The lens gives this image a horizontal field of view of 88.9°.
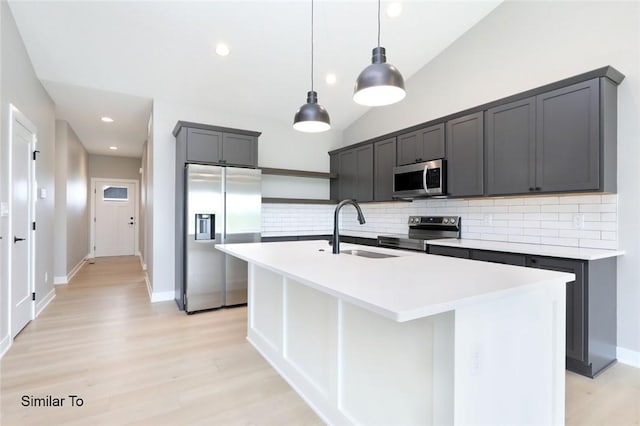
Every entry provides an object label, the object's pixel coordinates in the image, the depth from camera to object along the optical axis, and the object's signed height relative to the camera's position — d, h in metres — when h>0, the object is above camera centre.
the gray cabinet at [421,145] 3.78 +0.82
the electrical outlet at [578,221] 2.83 -0.08
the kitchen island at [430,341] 1.16 -0.56
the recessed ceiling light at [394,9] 3.27 +2.06
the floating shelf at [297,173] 4.77 +0.59
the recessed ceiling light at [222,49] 3.53 +1.78
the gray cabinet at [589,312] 2.37 -0.75
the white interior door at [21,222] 3.00 -0.11
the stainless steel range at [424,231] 3.85 -0.25
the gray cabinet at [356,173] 4.84 +0.60
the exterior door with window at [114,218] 8.43 -0.18
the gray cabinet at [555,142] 2.51 +0.60
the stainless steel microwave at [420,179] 3.70 +0.39
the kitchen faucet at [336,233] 2.30 -0.15
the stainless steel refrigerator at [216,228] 3.88 -0.21
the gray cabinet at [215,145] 3.98 +0.85
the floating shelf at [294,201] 4.84 +0.17
